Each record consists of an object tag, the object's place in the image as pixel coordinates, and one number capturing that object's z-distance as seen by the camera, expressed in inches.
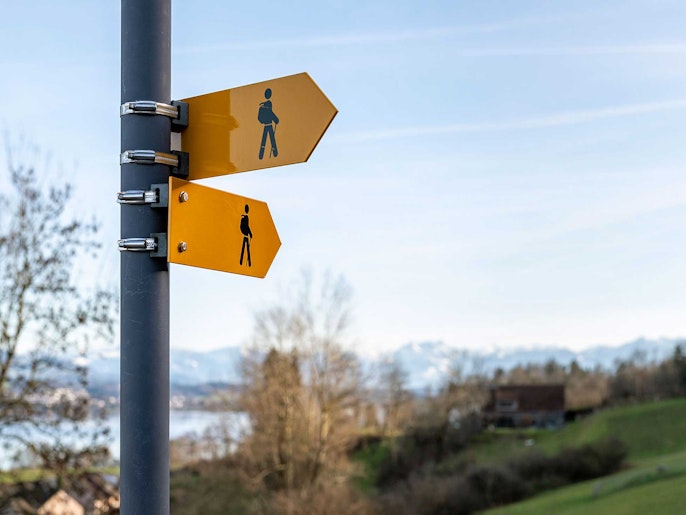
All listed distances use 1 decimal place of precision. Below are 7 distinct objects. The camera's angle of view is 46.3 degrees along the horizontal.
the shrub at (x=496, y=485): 1181.1
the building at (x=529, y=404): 1925.4
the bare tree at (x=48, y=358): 302.2
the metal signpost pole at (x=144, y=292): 72.9
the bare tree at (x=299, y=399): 984.3
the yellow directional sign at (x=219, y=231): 73.9
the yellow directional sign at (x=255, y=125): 75.8
